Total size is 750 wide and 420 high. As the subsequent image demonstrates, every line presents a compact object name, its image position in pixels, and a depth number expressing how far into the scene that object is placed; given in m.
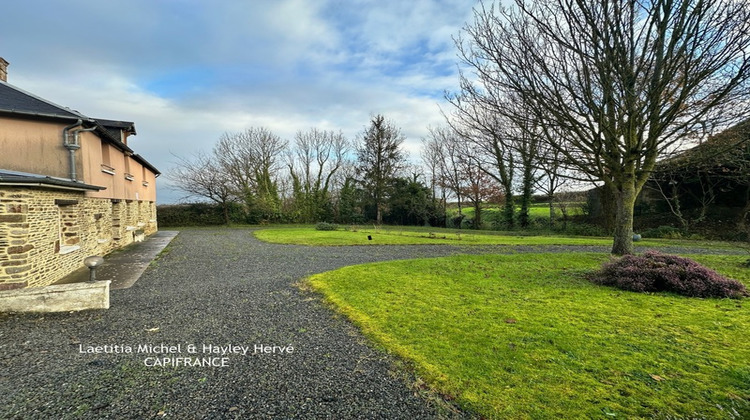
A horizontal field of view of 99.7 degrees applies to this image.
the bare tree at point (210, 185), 27.39
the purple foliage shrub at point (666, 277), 5.58
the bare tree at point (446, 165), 28.92
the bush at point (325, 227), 23.06
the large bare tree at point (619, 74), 6.67
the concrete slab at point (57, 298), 5.21
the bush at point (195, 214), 27.75
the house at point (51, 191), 6.16
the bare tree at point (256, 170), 29.73
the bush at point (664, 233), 17.69
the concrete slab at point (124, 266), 7.46
